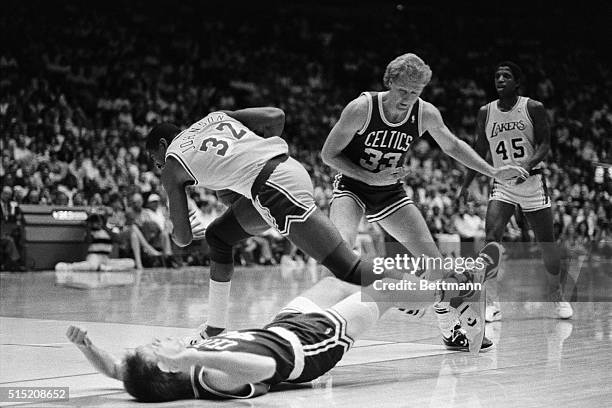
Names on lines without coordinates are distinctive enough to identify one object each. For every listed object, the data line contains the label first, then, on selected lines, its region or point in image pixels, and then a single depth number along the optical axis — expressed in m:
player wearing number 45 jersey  8.18
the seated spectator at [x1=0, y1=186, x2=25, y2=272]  14.06
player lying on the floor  3.94
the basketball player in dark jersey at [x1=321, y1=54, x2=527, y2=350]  6.05
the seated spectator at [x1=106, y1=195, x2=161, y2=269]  14.91
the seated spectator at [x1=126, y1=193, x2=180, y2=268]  15.02
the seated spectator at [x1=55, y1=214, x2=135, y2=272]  13.95
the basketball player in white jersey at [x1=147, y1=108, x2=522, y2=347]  5.00
